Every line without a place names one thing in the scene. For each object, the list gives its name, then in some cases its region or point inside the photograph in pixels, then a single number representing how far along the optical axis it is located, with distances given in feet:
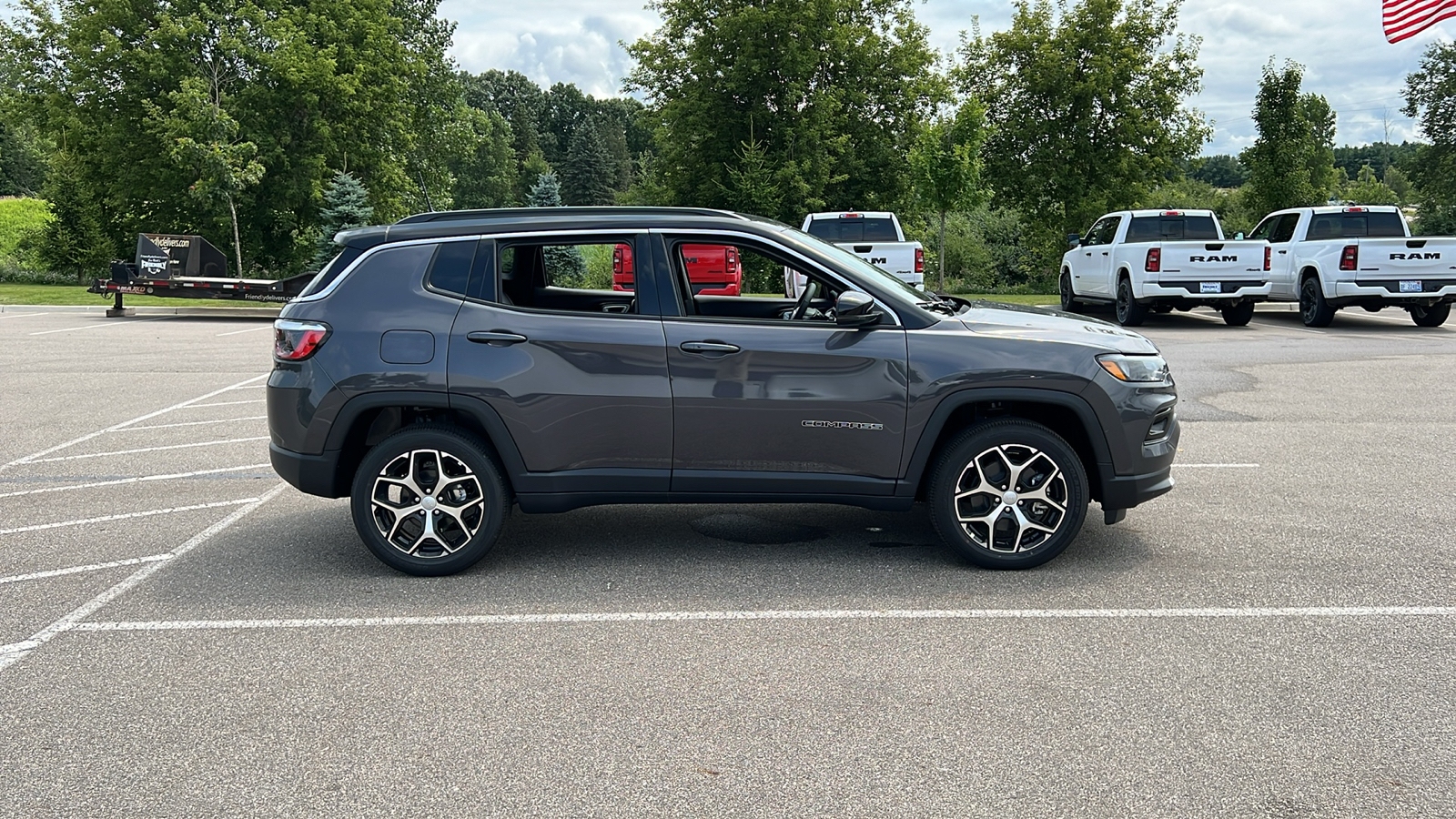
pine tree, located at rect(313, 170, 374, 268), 115.85
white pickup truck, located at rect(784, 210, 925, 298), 60.95
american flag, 57.88
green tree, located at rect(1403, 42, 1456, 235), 148.15
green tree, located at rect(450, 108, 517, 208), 303.68
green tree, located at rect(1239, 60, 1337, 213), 94.73
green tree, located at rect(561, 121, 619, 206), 346.33
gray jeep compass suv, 18.02
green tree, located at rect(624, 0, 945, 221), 120.26
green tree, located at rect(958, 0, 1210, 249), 114.62
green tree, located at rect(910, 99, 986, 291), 101.65
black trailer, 74.69
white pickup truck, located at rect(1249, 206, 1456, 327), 58.75
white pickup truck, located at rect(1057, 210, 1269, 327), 61.62
